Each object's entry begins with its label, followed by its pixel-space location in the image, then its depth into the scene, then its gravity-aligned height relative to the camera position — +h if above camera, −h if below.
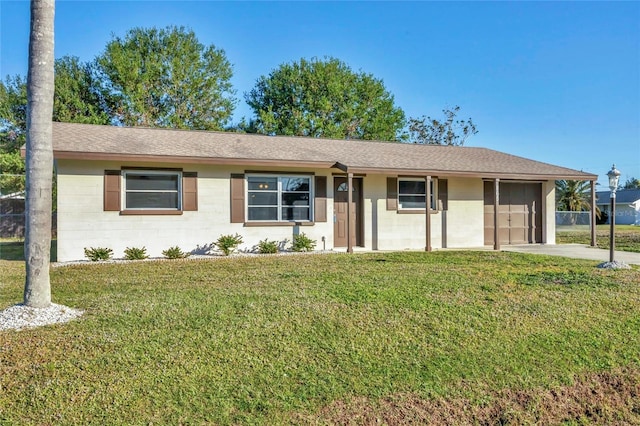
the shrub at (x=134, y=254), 9.80 -0.88
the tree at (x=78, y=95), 22.08 +6.78
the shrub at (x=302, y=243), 11.36 -0.74
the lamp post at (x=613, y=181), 9.36 +0.81
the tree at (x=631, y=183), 63.87 +5.30
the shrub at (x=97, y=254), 9.55 -0.87
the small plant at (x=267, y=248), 10.94 -0.83
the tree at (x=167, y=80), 23.86 +8.26
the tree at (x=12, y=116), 23.56 +5.79
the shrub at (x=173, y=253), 10.04 -0.90
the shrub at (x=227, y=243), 10.61 -0.70
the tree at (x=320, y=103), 26.98 +7.76
